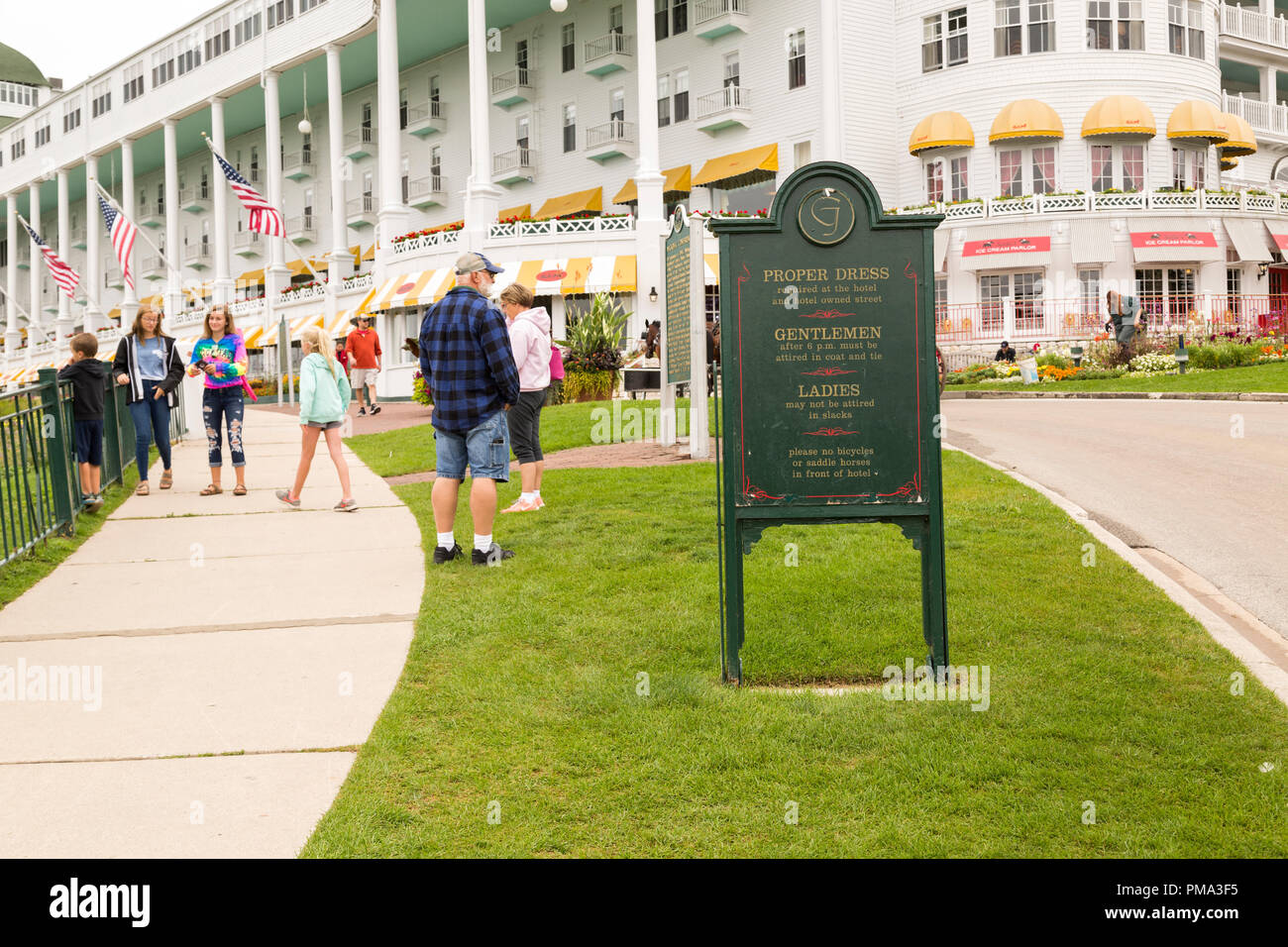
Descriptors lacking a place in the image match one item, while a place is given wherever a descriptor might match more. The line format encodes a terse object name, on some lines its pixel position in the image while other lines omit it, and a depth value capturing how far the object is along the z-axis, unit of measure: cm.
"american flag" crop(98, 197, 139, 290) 3108
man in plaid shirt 778
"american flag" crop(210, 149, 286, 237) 3262
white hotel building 3494
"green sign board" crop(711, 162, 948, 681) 509
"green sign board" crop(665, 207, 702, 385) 1327
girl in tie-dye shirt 1198
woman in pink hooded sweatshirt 1002
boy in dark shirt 1084
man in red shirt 2372
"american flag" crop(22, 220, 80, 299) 3831
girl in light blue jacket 1098
